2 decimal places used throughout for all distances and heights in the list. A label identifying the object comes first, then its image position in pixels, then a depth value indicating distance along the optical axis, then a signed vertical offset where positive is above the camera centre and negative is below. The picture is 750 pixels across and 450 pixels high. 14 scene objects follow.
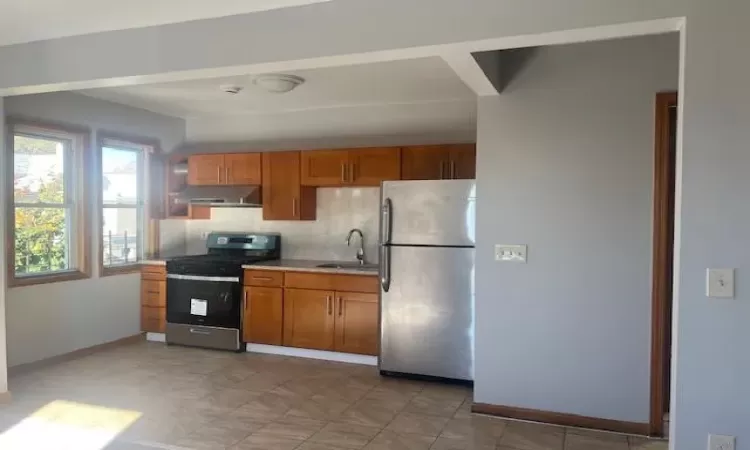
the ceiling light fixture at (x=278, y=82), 4.28 +0.97
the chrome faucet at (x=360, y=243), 5.52 -0.30
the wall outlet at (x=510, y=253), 3.68 -0.25
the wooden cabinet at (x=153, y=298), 5.78 -0.87
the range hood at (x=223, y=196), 5.61 +0.15
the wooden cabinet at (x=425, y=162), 5.02 +0.44
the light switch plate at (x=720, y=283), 2.18 -0.25
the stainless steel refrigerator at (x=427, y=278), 4.34 -0.50
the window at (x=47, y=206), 4.67 +0.03
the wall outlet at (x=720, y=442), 2.22 -0.86
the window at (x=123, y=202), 5.55 +0.08
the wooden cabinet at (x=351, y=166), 5.16 +0.42
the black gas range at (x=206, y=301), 5.45 -0.85
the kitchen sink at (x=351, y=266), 5.13 -0.49
